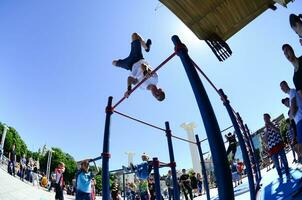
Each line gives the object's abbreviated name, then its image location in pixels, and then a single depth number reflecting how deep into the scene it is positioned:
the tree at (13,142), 32.86
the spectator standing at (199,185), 9.21
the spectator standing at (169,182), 6.43
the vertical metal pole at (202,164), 5.06
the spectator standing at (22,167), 12.51
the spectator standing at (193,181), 7.96
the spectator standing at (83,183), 4.78
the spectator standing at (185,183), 6.56
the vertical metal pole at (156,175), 3.30
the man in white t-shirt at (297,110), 2.29
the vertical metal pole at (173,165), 3.48
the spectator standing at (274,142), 4.09
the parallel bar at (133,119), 3.69
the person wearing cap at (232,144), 6.06
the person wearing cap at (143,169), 3.56
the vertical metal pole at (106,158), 3.21
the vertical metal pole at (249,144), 4.48
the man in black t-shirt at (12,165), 12.38
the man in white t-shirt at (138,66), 3.49
